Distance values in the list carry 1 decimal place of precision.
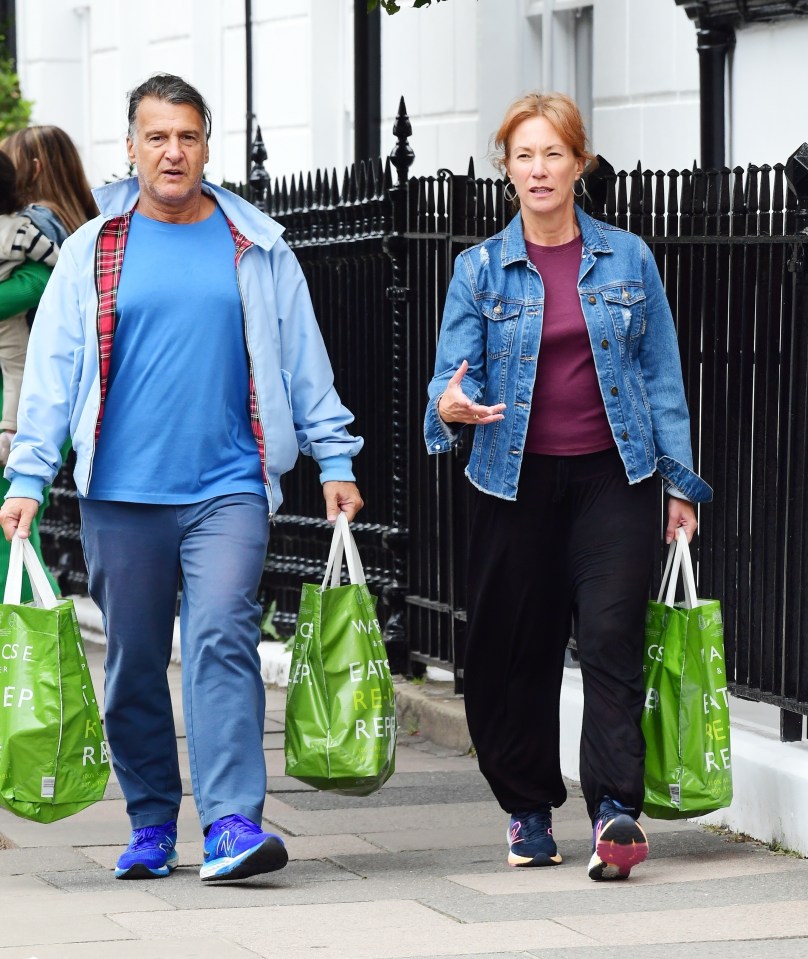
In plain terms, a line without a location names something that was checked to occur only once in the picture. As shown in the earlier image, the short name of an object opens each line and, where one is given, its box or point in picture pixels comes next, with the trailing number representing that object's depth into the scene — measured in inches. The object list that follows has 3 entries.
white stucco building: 600.8
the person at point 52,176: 527.6
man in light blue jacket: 387.2
